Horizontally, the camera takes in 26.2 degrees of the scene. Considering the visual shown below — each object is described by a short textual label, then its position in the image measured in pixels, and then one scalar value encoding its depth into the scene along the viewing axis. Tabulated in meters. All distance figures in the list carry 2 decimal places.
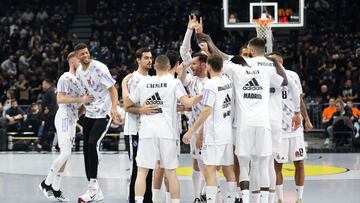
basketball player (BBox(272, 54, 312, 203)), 10.66
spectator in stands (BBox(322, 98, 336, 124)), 20.84
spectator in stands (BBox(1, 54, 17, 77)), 26.46
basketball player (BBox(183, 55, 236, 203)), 9.70
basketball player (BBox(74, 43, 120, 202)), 11.28
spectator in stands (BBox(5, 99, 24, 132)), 21.12
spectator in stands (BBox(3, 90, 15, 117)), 21.96
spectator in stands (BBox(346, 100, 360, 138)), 20.08
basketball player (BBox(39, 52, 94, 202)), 11.59
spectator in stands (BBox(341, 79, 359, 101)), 22.35
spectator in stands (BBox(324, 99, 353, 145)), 19.53
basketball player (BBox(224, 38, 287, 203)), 9.77
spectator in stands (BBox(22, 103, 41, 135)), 20.94
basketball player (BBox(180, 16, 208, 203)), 10.59
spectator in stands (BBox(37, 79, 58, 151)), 19.86
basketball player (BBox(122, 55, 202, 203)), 9.62
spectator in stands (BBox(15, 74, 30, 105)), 24.65
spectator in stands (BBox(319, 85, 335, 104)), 22.33
